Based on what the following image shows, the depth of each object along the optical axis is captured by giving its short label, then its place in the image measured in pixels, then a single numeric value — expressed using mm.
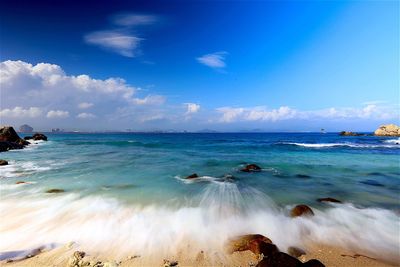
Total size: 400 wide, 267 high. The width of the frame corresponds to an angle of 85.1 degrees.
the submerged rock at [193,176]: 14953
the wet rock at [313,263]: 4536
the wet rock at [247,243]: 5729
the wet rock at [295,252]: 5704
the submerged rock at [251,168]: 17427
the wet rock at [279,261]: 4461
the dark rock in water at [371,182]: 13500
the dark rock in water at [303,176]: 15539
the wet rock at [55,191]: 11297
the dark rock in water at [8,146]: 30766
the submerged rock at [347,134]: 103781
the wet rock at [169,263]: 5098
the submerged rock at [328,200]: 9876
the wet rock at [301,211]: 8186
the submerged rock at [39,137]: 58700
